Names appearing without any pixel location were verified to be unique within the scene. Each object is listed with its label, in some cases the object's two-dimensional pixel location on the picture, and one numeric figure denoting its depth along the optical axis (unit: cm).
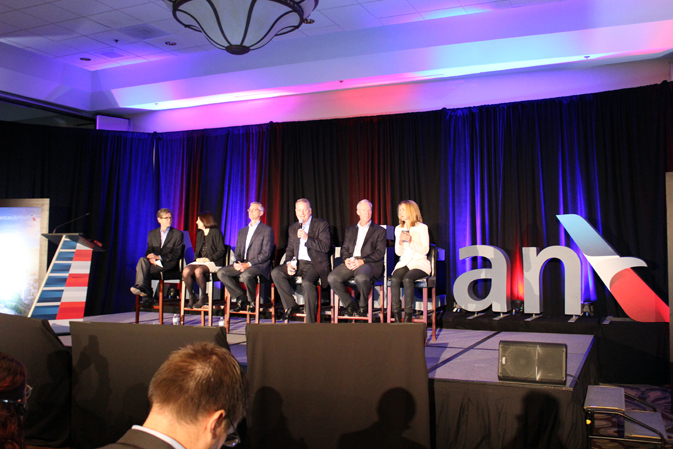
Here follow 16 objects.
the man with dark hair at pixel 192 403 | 110
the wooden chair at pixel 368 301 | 469
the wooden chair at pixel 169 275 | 536
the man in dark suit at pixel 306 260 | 494
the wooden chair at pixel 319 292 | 502
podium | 448
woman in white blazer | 454
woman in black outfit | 536
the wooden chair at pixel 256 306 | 502
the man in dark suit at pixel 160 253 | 549
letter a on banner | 541
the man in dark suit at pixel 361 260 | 473
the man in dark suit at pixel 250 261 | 512
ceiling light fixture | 364
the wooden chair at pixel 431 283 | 455
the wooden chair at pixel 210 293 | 511
